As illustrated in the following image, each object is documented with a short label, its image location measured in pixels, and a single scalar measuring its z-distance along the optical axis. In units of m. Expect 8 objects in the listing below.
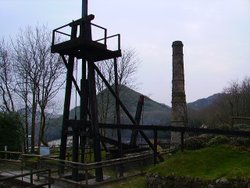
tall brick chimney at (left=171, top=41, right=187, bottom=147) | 15.45
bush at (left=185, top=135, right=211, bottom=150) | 10.45
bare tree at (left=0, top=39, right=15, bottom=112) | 22.04
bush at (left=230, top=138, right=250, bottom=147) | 8.77
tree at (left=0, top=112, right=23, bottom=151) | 16.62
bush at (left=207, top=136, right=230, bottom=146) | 9.61
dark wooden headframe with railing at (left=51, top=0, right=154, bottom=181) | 10.33
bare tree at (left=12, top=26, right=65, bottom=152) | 20.40
